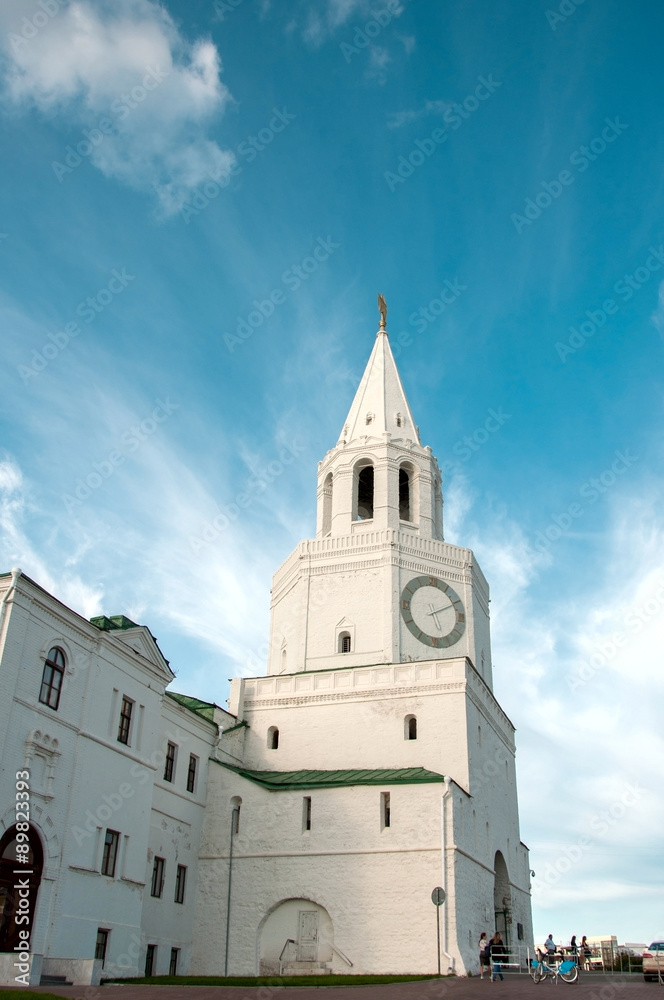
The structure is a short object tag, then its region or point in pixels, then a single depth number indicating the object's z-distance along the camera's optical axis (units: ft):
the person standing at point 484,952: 99.76
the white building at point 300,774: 91.20
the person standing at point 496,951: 94.54
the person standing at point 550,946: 99.50
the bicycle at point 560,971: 87.04
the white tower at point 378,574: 138.62
